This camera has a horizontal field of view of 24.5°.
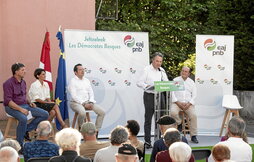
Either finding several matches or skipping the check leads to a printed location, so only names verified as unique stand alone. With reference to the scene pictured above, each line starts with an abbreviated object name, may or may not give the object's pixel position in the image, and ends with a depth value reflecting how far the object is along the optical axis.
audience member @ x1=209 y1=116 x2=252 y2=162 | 5.74
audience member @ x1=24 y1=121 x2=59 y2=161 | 5.89
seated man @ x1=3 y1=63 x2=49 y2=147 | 8.85
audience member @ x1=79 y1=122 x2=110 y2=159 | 5.91
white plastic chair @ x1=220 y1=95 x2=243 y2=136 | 10.81
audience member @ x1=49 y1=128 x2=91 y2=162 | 4.99
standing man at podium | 9.54
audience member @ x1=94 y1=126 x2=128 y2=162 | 5.38
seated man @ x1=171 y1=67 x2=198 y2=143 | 10.22
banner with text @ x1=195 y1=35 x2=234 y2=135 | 10.89
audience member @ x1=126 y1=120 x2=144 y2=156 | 6.26
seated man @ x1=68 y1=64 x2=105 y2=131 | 9.92
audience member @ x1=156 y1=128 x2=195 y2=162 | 5.32
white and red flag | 10.59
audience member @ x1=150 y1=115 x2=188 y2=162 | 6.70
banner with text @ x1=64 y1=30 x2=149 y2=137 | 10.38
